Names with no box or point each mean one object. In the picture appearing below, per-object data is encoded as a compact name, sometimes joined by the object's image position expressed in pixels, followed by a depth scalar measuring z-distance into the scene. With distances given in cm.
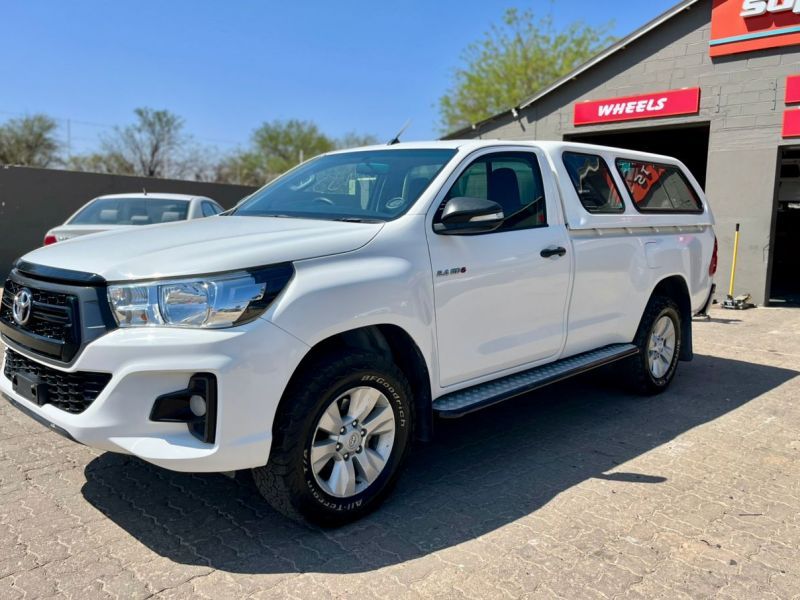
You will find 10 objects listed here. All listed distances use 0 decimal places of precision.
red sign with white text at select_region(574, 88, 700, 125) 1204
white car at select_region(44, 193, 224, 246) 887
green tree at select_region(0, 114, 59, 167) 3550
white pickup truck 284
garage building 1110
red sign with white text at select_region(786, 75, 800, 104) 1082
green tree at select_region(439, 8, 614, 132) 3195
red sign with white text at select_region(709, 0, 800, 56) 1080
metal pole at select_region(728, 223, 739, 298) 1167
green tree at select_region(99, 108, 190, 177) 4069
